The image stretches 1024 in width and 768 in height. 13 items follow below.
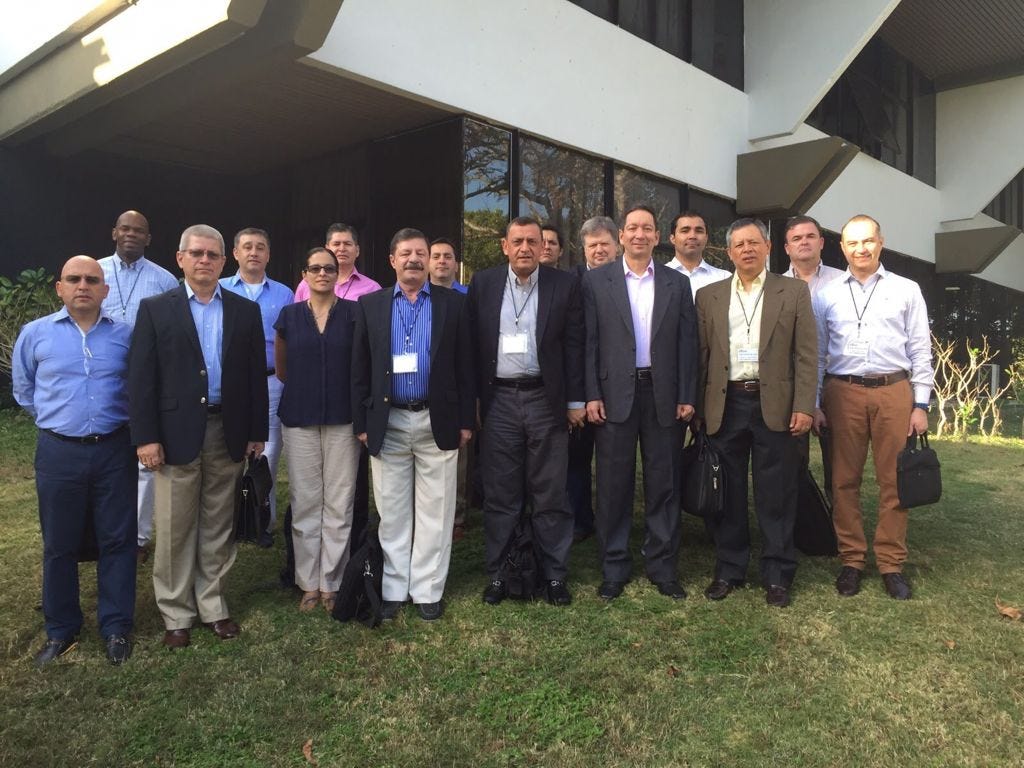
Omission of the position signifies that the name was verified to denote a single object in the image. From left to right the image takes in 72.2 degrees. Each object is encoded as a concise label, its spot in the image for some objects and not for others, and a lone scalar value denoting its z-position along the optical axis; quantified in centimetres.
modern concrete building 589
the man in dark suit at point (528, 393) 363
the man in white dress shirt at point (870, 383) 374
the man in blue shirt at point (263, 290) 440
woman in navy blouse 353
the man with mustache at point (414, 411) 349
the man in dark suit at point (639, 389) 369
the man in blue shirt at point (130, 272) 444
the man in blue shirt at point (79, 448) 299
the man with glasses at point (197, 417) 306
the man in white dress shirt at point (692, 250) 466
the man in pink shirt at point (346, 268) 445
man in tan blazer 359
